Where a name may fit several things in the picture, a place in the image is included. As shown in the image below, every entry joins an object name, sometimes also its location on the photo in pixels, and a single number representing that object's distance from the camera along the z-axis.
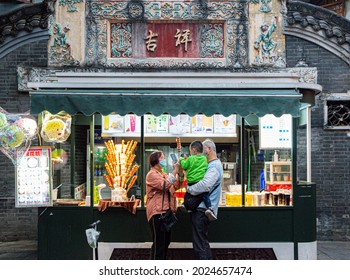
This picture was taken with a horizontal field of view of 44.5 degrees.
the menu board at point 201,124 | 8.50
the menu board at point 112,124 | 8.27
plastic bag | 5.86
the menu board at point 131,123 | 8.32
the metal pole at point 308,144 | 8.63
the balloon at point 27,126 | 7.29
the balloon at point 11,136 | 7.18
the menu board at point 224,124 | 8.48
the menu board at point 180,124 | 8.48
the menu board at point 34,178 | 7.47
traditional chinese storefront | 7.23
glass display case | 8.05
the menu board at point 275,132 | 8.08
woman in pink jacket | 6.62
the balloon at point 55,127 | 7.76
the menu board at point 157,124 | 8.37
